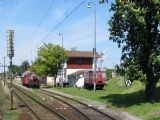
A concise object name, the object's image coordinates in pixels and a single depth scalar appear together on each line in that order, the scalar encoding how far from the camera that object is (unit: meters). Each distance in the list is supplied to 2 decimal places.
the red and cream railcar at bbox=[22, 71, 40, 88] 56.20
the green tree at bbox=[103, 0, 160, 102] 20.06
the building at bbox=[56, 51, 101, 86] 72.18
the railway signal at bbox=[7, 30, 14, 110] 21.01
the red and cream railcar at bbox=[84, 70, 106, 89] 41.66
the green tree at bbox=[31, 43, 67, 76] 53.92
